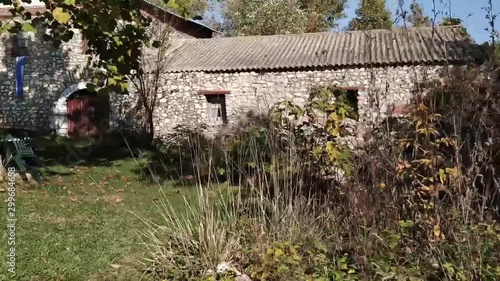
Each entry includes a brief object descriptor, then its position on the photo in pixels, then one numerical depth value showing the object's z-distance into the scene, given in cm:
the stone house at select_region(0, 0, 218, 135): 2061
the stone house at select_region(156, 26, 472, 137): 1630
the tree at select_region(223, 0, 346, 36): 2791
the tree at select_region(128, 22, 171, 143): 1738
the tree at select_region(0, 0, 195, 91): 567
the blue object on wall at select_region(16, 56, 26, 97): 2094
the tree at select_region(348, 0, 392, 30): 2780
